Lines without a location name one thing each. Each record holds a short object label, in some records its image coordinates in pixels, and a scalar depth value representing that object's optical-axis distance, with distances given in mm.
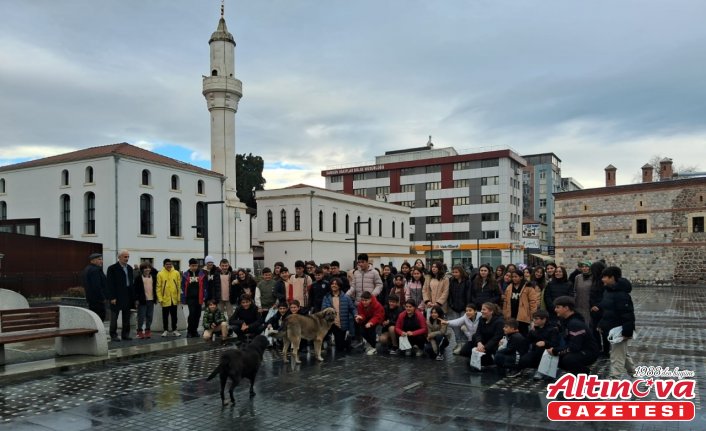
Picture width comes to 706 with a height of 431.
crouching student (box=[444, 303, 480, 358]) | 10164
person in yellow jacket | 12586
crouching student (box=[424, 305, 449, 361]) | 10281
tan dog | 9727
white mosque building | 35719
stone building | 39875
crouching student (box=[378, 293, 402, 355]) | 10953
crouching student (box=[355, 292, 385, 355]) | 11119
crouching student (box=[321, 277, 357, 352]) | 11281
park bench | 9055
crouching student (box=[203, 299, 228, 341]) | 11791
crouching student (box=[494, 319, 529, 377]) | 8695
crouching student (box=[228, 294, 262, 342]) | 11406
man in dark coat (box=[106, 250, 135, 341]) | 11633
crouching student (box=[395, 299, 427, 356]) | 10422
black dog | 7023
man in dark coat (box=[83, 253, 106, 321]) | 11242
